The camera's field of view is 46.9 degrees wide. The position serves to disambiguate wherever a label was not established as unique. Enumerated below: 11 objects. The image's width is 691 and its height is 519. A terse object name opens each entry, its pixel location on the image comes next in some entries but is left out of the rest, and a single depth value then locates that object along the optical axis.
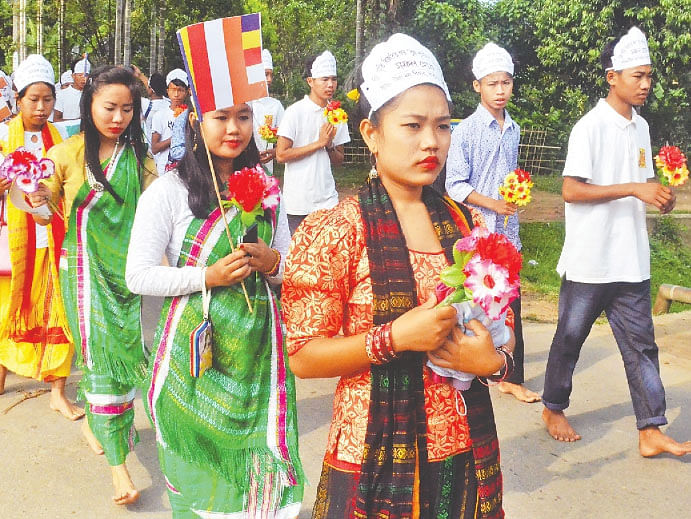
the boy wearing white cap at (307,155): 6.10
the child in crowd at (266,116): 7.00
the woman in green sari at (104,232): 3.80
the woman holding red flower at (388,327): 1.93
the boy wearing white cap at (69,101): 11.22
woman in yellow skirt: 4.88
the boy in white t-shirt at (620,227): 4.17
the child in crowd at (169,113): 9.10
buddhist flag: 2.85
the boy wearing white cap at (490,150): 5.07
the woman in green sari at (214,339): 2.91
